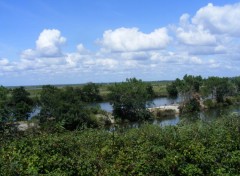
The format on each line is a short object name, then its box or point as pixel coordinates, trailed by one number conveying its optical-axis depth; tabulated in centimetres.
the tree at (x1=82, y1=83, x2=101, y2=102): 10201
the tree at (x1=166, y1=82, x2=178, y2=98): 12149
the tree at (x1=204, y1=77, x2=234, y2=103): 8831
